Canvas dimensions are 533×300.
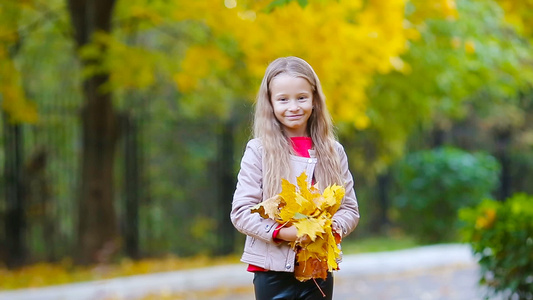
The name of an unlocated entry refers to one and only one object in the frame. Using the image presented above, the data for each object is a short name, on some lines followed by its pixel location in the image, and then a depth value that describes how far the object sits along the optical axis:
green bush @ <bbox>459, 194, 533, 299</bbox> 9.00
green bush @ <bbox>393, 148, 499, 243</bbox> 20.75
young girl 4.94
